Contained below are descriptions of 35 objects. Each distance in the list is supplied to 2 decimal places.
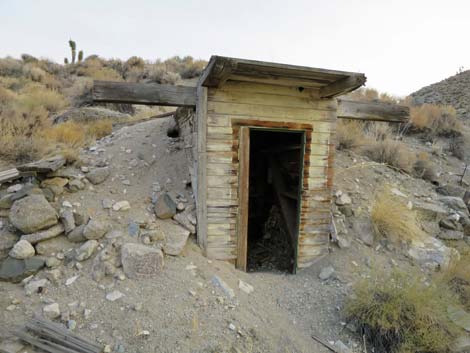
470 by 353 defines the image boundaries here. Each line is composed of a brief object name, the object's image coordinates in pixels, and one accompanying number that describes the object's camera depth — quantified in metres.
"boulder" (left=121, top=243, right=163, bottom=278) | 2.93
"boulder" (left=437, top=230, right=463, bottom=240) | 4.73
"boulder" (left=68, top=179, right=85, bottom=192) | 3.69
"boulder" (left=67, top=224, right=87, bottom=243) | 3.16
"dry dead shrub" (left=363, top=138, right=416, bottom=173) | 6.47
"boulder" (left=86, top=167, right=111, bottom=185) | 3.93
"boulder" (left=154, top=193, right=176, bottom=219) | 3.68
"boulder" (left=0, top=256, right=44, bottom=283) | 2.74
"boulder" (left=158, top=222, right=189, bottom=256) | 3.32
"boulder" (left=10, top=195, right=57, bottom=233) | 3.03
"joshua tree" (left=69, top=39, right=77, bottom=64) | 15.18
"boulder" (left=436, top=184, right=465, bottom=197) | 5.92
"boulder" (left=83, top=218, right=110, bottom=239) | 3.15
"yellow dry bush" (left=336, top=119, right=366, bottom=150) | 6.70
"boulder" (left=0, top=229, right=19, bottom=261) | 2.91
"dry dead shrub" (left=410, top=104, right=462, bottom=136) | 9.12
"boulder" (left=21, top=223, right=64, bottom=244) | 2.99
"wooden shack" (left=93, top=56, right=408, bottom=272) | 3.25
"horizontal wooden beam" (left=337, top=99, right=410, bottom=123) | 4.09
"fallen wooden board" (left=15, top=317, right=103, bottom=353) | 2.11
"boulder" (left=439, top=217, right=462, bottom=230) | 4.87
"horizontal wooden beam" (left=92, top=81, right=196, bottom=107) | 3.15
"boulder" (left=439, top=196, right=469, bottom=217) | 5.31
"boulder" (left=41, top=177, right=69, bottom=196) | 3.53
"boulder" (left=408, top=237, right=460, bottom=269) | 4.05
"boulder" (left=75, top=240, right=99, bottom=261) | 2.96
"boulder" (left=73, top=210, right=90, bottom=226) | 3.29
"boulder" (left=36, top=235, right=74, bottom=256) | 2.98
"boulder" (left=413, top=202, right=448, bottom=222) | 5.01
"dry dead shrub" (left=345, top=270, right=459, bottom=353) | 2.63
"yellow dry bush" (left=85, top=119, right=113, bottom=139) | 6.38
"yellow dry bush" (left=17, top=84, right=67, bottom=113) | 7.82
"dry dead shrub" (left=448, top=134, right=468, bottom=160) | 8.24
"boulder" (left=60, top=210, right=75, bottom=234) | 3.20
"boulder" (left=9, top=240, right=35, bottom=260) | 2.82
